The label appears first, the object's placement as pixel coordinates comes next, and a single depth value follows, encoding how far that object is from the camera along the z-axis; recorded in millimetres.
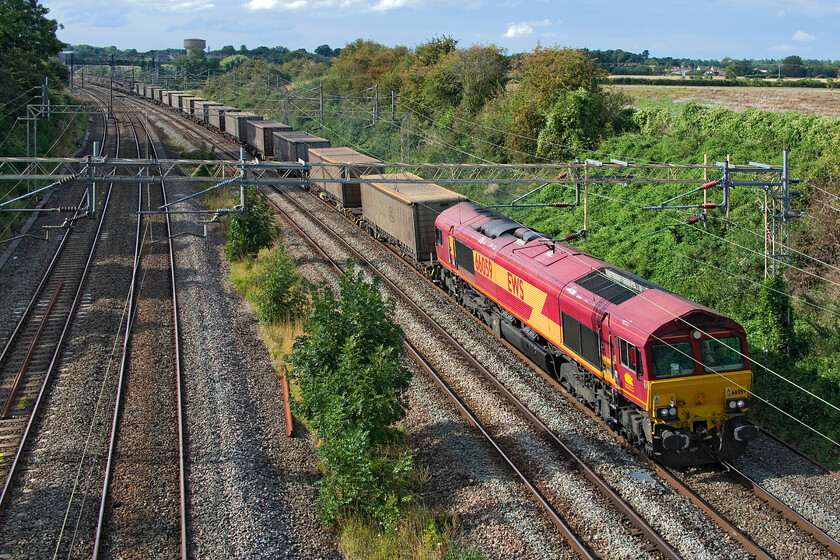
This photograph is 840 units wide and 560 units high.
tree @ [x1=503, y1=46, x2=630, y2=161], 38781
